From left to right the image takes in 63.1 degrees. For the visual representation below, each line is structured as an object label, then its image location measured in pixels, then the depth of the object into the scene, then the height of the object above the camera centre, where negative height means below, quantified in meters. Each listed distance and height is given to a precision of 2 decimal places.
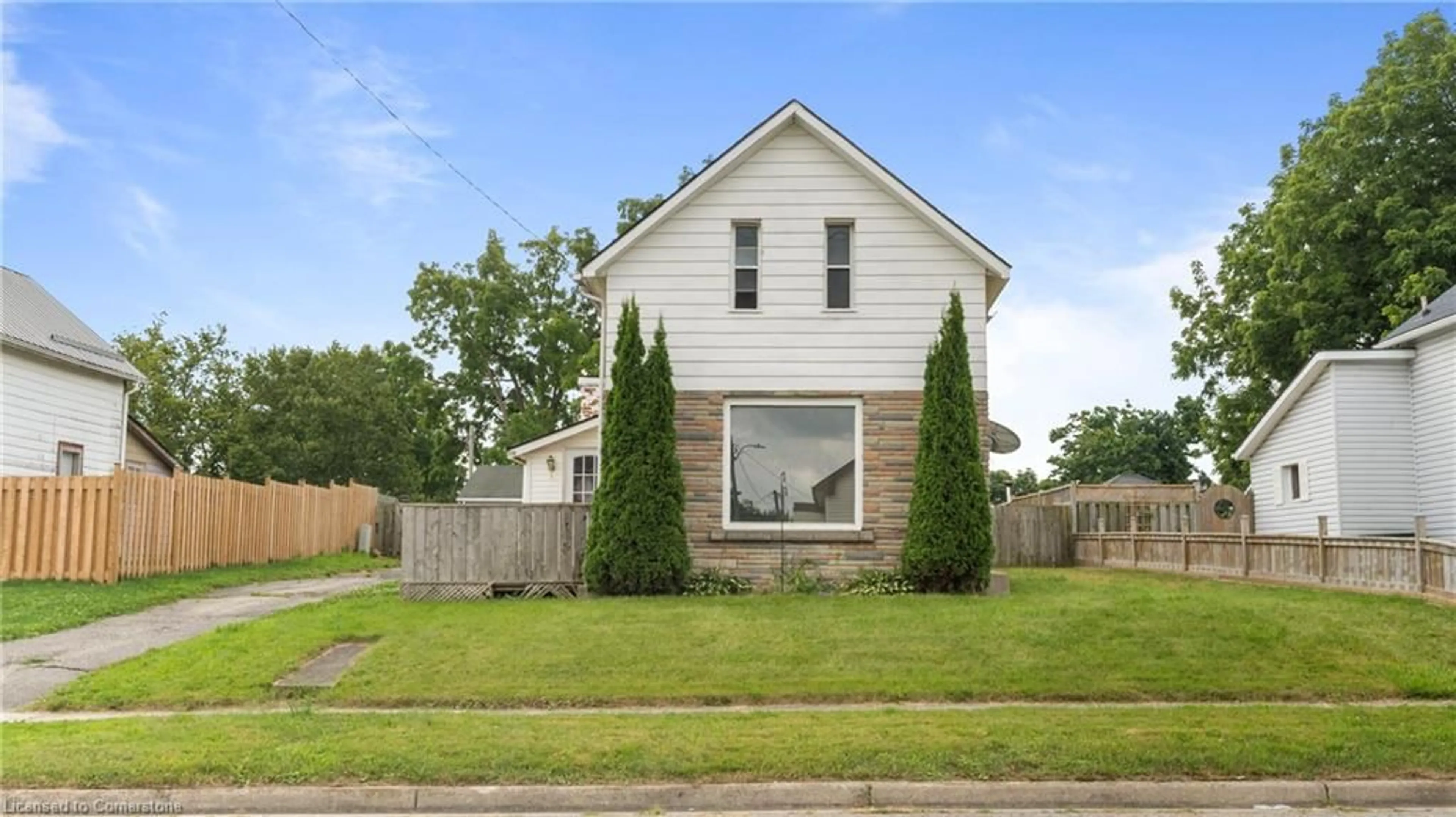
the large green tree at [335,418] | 54.75 +4.62
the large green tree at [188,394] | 53.19 +5.54
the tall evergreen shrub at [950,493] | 17.03 +0.41
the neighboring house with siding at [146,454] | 29.83 +1.54
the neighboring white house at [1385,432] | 23.59 +1.95
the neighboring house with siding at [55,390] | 23.44 +2.59
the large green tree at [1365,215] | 32.72 +8.82
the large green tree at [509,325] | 56.66 +9.20
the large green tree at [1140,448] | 70.25 +4.50
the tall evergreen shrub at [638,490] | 16.92 +0.40
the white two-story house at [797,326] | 18.00 +2.98
